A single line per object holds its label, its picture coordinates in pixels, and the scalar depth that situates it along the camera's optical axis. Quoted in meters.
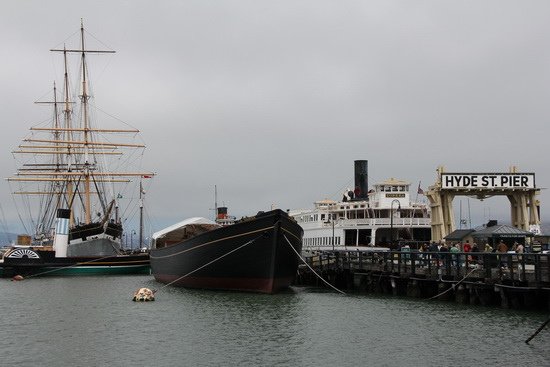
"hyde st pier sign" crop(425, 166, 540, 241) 46.44
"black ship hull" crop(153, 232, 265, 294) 35.44
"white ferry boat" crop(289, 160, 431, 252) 59.09
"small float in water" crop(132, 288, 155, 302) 35.19
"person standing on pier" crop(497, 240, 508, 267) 29.29
